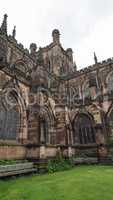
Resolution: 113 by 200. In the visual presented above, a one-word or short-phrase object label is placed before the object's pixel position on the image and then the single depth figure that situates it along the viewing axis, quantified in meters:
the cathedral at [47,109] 11.73
